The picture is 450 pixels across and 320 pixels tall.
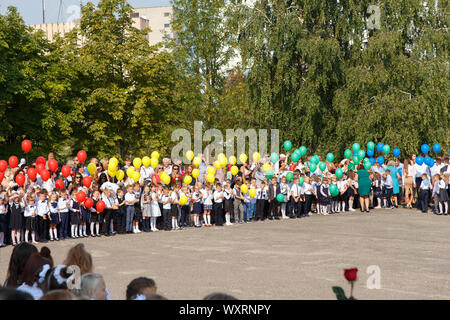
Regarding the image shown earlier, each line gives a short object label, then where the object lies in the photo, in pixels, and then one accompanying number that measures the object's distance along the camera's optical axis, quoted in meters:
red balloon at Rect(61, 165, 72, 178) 18.42
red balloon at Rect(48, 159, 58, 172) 18.25
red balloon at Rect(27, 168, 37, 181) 17.20
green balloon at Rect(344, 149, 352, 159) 23.69
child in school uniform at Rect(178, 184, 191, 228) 19.25
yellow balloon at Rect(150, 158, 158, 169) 20.19
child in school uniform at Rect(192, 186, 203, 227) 19.47
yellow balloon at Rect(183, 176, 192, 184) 19.95
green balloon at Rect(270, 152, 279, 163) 22.58
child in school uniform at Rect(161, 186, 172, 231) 18.83
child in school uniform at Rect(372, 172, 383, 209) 23.30
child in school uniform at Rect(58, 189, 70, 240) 16.95
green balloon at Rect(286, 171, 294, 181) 21.56
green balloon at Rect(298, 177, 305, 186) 21.70
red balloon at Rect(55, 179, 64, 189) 17.67
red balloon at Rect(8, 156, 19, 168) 18.45
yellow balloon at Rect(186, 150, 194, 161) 21.07
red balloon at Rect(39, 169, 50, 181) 17.38
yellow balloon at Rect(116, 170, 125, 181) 18.80
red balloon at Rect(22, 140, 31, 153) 19.96
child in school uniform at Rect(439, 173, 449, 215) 20.94
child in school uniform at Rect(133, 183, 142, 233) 18.48
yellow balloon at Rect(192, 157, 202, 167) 20.84
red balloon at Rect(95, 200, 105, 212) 17.45
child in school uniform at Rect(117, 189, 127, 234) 18.27
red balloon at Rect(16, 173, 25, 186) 16.92
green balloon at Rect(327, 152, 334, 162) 24.05
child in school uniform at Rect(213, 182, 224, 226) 19.75
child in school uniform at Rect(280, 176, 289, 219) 21.28
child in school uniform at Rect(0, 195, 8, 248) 15.85
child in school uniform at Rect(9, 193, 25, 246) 15.95
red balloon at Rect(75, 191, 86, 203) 17.11
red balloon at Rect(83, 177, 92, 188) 17.78
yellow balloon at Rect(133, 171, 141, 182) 19.00
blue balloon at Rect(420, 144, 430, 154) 23.90
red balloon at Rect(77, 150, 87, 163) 19.78
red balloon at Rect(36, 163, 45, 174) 17.70
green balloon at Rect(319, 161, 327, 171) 23.05
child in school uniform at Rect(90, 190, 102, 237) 17.61
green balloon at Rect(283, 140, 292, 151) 24.97
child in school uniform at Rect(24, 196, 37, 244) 16.17
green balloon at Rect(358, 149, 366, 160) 24.09
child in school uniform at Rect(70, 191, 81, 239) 17.14
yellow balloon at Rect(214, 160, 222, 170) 21.23
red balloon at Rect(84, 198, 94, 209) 17.20
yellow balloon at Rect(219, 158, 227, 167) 21.26
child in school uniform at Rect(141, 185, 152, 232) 18.53
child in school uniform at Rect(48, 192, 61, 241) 16.72
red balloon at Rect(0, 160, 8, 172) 17.62
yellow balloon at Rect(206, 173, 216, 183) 20.02
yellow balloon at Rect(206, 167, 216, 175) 20.15
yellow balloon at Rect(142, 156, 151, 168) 19.80
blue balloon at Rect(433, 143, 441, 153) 24.59
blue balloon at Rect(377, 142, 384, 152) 24.89
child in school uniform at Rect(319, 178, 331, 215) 22.36
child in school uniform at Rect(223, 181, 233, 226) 20.03
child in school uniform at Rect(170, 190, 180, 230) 19.02
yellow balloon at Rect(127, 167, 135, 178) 19.12
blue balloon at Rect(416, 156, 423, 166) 22.86
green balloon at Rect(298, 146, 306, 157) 24.28
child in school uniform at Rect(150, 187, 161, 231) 18.66
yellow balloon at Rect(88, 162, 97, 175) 19.06
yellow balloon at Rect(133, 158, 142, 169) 19.75
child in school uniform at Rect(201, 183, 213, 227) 19.59
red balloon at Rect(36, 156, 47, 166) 18.77
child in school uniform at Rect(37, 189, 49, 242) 16.39
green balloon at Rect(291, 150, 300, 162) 23.70
